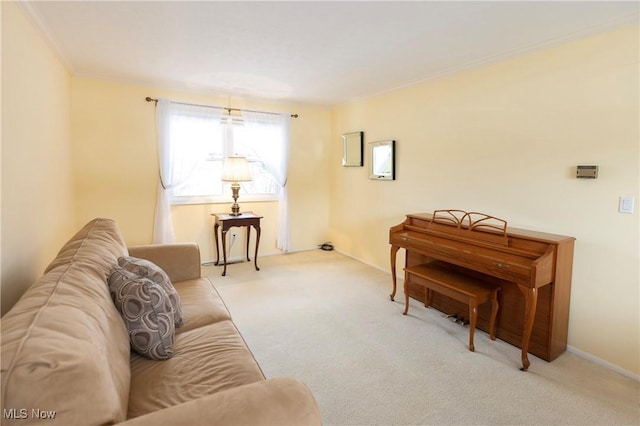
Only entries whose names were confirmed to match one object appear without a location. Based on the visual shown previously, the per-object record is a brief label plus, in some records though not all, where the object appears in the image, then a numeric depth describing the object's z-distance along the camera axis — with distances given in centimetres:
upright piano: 220
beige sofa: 77
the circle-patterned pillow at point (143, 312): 145
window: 416
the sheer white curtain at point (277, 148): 455
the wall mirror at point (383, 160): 398
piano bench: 243
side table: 405
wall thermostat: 226
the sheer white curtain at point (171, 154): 399
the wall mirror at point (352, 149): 452
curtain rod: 390
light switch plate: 212
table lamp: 415
